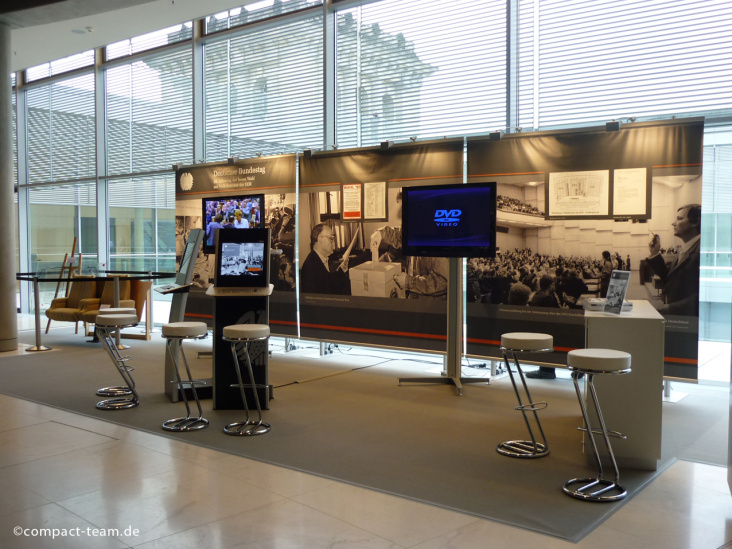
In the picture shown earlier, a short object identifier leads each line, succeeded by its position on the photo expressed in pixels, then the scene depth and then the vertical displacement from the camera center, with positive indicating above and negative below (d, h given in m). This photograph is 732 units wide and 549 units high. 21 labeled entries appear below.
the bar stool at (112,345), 5.81 -0.82
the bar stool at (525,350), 4.40 -0.66
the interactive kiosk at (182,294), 6.09 -0.40
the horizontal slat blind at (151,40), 10.29 +3.33
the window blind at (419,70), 7.45 +2.12
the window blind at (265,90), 8.93 +2.22
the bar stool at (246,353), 5.00 -0.77
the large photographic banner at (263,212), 8.34 +0.47
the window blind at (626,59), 6.21 +1.87
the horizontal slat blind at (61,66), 11.96 +3.38
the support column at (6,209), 8.76 +0.52
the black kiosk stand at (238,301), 5.71 -0.43
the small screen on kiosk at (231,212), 8.27 +0.48
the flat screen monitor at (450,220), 6.03 +0.28
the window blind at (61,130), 12.13 +2.23
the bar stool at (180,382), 5.14 -1.03
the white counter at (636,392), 4.11 -0.86
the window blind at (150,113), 10.41 +2.20
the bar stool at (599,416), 3.69 -0.92
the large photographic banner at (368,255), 7.17 -0.05
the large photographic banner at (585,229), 5.79 +0.20
